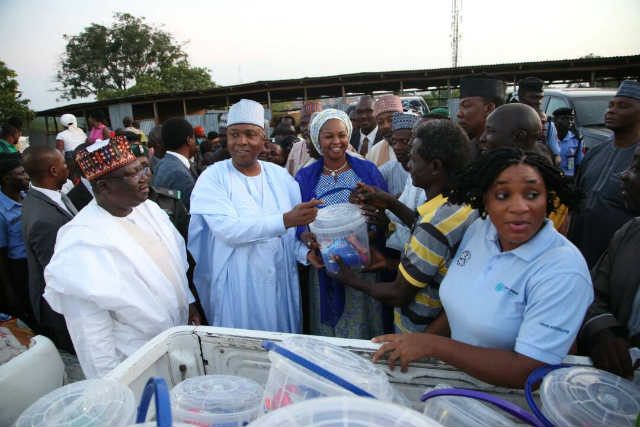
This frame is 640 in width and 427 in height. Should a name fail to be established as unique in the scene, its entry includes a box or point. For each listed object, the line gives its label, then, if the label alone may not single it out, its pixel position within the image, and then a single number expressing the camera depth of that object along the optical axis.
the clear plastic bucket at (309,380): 1.04
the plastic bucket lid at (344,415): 0.78
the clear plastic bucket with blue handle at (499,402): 0.95
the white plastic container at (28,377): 1.58
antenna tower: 31.81
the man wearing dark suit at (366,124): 5.53
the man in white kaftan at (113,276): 1.86
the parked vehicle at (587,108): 7.30
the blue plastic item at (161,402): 0.78
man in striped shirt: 1.81
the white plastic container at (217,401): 1.18
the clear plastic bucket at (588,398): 1.07
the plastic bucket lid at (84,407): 1.10
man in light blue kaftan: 2.69
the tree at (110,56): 40.94
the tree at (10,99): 22.88
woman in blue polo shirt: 1.27
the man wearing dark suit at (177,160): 4.00
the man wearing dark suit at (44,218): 2.72
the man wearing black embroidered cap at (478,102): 3.59
